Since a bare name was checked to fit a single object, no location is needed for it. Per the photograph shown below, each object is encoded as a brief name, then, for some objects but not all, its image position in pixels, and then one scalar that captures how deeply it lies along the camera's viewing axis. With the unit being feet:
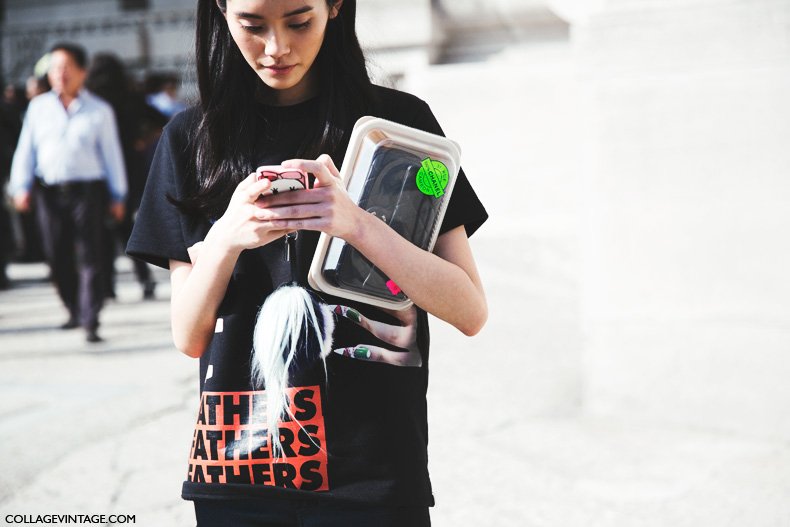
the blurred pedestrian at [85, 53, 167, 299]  24.54
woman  4.83
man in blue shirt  21.33
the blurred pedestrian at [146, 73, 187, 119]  32.14
